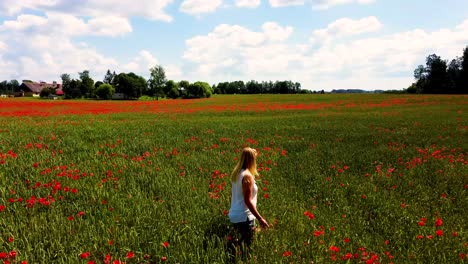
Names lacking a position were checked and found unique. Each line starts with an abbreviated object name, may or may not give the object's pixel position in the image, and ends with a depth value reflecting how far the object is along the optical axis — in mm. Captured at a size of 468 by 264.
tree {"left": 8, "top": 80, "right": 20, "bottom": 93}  152625
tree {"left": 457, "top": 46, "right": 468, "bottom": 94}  77938
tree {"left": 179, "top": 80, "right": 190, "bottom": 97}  112231
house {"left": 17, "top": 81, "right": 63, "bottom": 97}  131925
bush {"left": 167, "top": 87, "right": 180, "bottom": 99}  110875
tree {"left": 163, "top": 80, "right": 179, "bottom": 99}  115312
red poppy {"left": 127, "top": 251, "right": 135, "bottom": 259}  3954
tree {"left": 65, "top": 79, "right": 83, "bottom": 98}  101688
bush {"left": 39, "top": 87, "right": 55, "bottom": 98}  107031
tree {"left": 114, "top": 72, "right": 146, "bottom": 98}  100500
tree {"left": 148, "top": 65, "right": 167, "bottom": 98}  113125
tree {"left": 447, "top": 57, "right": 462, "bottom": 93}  80125
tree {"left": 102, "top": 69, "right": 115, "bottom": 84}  145425
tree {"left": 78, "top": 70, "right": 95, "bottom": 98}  103750
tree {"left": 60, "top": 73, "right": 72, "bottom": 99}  102162
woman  4520
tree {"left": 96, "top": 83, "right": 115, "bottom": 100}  97938
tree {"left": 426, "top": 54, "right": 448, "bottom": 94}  83631
